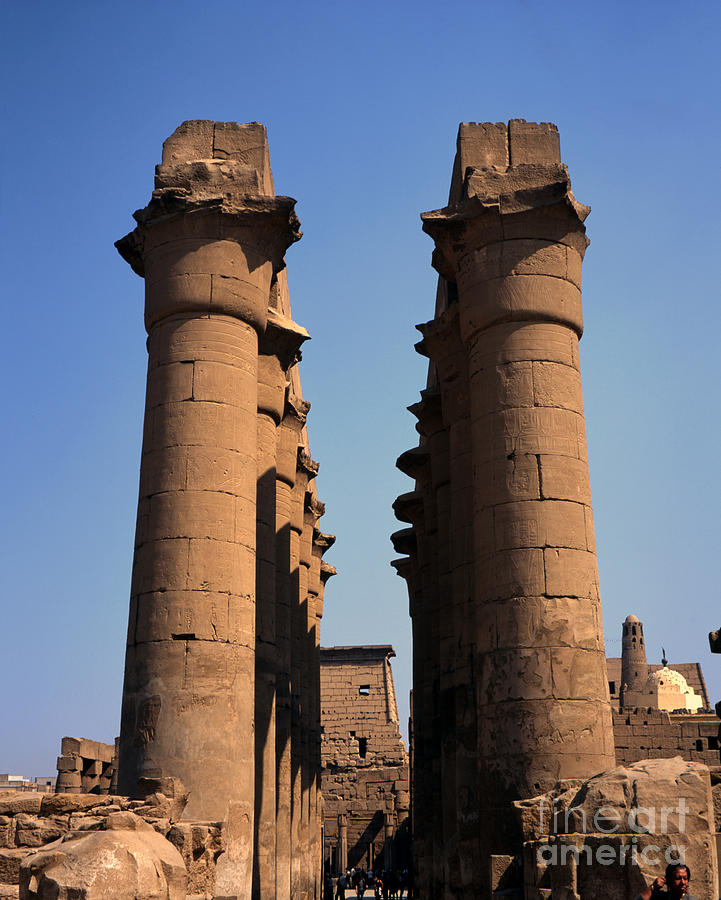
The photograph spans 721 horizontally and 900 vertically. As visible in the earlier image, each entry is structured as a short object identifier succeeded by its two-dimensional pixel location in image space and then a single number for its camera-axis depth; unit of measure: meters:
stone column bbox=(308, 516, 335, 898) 29.47
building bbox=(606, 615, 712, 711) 67.44
